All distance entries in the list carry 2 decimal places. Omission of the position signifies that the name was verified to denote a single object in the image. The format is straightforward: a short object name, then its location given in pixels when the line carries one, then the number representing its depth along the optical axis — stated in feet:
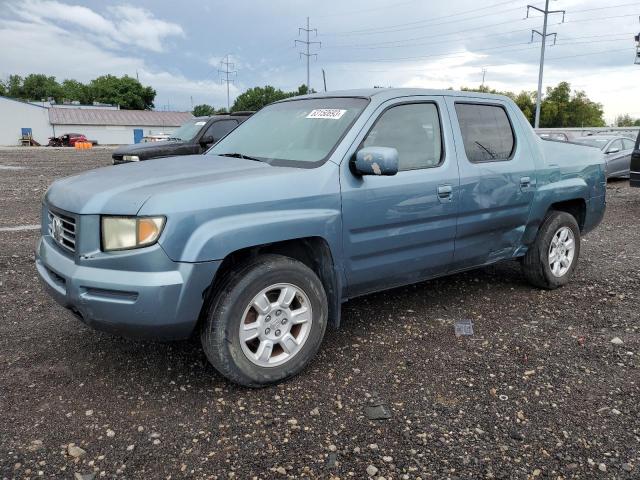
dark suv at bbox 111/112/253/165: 37.17
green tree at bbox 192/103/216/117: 350.80
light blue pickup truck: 9.26
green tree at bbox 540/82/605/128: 218.79
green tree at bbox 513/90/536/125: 230.27
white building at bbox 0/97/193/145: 224.53
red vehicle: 181.78
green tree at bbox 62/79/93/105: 360.28
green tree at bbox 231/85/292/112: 354.00
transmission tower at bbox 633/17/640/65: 77.63
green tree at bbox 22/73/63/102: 372.99
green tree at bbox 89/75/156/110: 338.34
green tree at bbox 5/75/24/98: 389.19
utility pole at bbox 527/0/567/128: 136.49
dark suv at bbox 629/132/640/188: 34.63
